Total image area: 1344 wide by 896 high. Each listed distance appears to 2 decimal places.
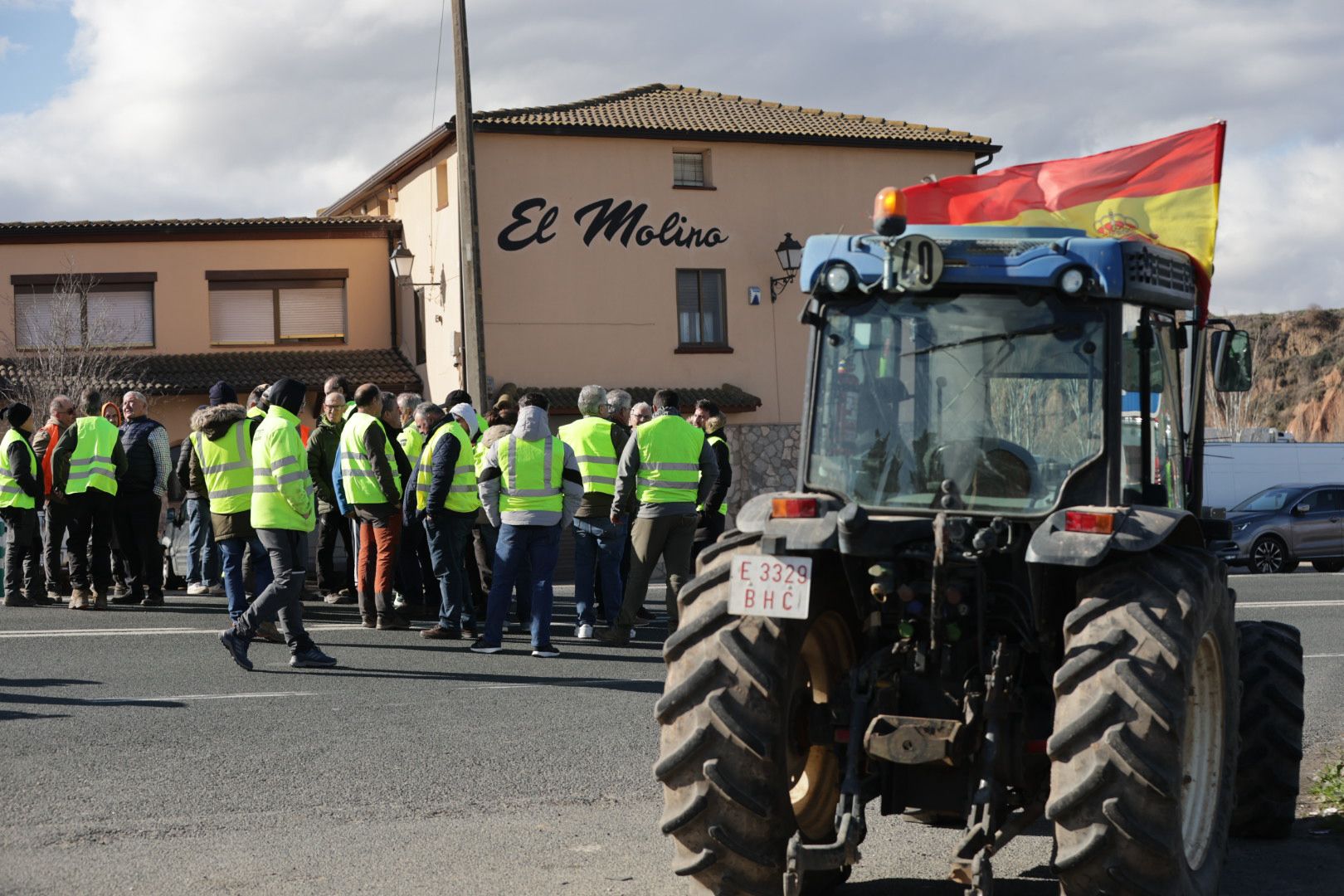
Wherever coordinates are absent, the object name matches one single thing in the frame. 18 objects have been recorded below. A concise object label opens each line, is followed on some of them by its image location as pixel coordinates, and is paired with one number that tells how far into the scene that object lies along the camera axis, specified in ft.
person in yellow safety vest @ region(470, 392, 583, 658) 37.83
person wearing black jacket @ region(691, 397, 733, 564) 48.65
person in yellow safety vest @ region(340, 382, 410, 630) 41.06
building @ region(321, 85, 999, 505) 101.65
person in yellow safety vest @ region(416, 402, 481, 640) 41.22
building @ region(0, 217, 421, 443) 103.81
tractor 15.87
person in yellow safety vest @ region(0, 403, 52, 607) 46.98
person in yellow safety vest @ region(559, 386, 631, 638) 42.63
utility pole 70.03
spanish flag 23.59
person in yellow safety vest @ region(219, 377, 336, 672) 34.27
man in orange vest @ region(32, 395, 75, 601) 48.14
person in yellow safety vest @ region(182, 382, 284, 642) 37.65
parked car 82.33
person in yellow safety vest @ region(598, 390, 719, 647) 40.50
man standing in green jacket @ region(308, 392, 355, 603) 46.50
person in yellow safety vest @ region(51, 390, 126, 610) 46.93
